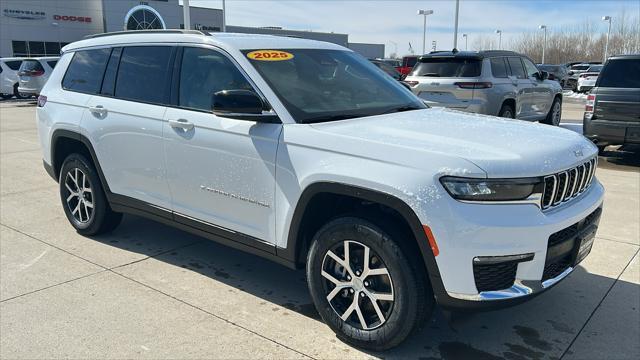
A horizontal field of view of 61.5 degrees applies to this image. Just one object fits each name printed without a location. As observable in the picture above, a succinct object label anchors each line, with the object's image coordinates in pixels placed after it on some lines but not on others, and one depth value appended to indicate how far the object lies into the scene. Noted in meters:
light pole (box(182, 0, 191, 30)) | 17.42
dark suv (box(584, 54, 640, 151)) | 8.34
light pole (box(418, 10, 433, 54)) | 43.51
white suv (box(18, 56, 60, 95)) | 21.58
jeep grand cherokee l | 2.74
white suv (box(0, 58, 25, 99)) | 23.58
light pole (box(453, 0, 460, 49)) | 30.09
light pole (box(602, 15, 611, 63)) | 59.59
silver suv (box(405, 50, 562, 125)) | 10.08
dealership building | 41.03
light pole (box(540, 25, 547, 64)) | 75.75
